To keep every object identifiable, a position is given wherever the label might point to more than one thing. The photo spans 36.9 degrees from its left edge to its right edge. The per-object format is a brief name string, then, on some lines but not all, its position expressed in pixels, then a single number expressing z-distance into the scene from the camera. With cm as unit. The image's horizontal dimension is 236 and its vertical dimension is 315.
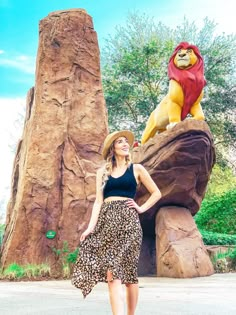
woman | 228
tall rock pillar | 645
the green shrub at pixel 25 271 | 601
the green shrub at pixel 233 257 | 707
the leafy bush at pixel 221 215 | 1036
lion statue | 658
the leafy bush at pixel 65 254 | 625
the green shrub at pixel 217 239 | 847
